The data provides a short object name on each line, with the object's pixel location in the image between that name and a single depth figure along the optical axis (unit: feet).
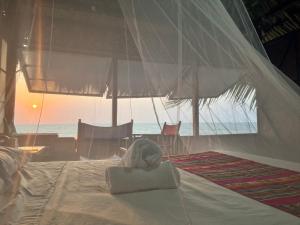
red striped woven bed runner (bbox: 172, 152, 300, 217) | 4.06
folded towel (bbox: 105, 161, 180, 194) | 4.39
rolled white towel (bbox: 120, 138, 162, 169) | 4.83
